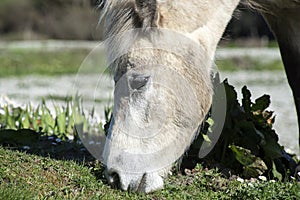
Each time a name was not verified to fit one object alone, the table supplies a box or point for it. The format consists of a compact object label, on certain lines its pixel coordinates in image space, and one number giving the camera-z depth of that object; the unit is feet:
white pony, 26.27
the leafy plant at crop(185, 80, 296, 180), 32.71
